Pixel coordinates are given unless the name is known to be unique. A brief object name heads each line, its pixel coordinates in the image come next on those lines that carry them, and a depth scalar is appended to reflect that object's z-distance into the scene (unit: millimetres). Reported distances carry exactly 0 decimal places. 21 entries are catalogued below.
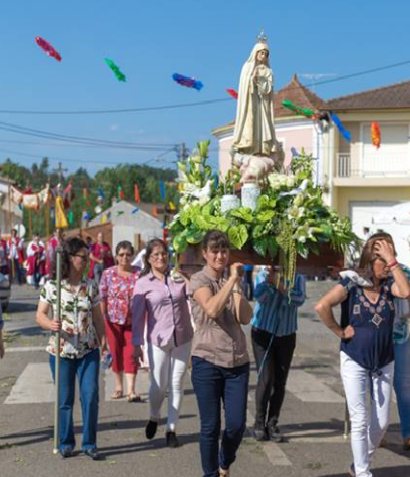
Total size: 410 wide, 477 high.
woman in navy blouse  6133
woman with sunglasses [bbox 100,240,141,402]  9727
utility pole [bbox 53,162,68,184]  65119
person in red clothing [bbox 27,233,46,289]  28172
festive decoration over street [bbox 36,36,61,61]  19891
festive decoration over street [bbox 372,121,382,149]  37281
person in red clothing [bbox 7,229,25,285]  30309
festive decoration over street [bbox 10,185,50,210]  32875
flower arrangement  6891
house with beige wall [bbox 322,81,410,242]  39188
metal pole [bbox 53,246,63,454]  7030
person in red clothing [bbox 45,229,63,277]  25047
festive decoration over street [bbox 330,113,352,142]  34969
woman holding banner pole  7094
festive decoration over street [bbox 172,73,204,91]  19031
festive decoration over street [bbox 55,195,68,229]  27441
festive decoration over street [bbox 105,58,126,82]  19016
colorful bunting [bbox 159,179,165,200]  46103
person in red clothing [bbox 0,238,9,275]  21016
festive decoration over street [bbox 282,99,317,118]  28969
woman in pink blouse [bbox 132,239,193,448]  7684
